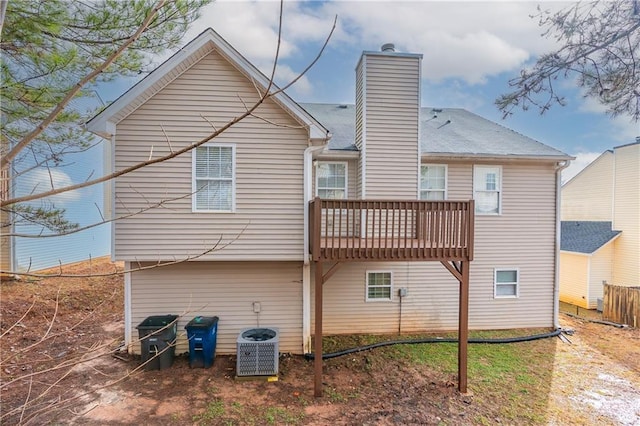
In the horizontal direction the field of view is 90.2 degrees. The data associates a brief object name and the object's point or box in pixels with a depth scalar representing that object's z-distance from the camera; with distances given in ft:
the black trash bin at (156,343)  19.67
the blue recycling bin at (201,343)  20.27
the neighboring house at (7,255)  33.76
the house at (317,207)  19.60
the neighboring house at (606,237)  43.09
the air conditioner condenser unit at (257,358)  19.25
